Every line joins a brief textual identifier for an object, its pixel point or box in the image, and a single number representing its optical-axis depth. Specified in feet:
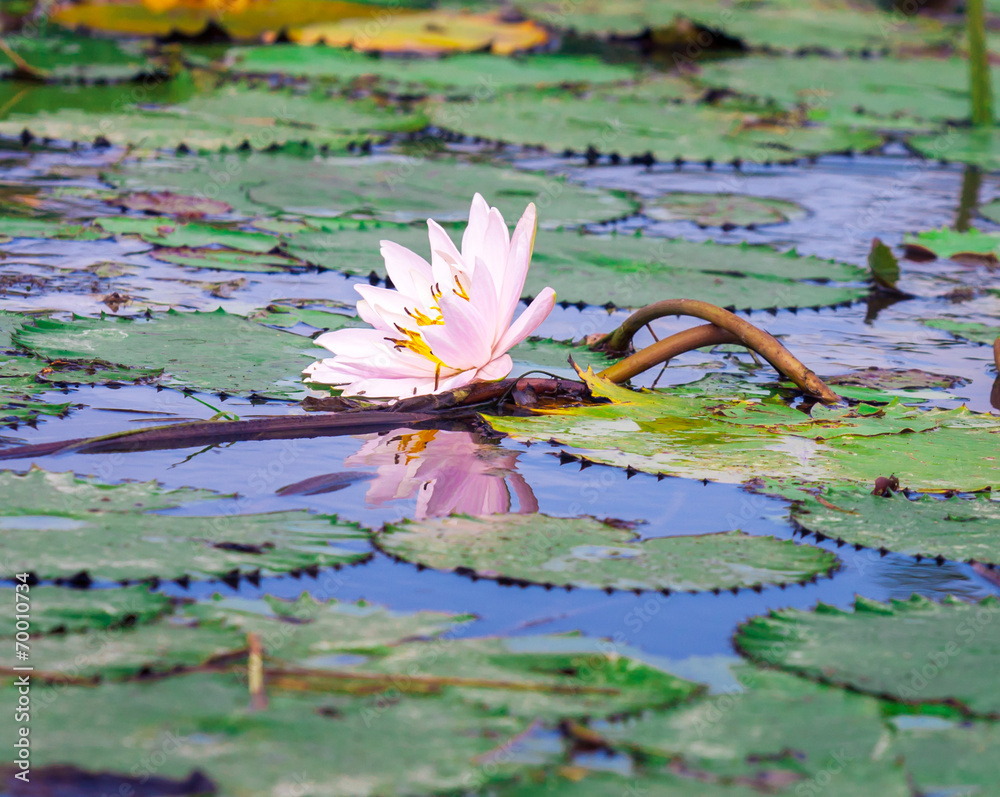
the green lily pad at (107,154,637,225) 30.04
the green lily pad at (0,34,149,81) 49.24
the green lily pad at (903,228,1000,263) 28.71
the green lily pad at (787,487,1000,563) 13.20
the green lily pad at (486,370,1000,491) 15.07
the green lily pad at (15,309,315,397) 17.46
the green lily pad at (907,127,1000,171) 40.60
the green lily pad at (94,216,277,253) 26.22
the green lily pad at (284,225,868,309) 23.67
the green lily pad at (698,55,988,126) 48.57
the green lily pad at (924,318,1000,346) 22.66
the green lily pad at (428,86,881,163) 39.65
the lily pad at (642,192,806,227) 31.53
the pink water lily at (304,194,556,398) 16.16
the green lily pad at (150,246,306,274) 24.76
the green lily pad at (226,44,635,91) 49.49
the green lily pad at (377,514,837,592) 12.06
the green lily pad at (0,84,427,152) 36.76
